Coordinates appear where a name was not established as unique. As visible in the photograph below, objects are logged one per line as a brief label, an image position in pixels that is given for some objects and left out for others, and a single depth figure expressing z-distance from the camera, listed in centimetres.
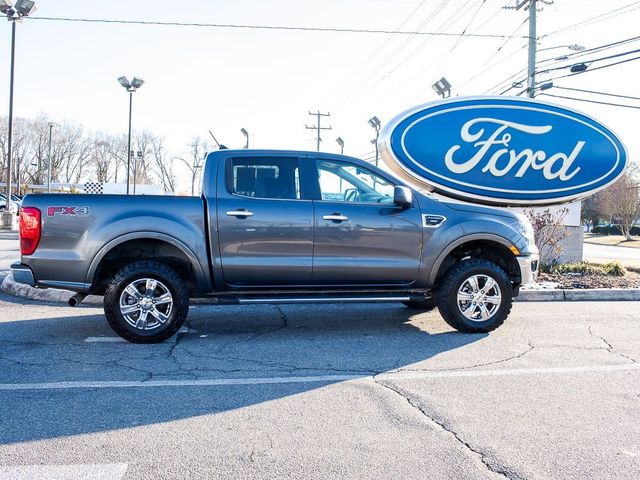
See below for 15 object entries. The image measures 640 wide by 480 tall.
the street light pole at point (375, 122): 3117
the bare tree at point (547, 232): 1152
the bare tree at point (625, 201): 4841
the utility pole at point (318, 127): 4680
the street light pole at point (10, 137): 2167
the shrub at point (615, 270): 1158
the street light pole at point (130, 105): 2797
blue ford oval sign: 934
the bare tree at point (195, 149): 5259
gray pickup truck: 582
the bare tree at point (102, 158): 9812
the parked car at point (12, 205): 2764
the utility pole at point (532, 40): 1631
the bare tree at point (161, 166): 9656
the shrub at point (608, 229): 6345
